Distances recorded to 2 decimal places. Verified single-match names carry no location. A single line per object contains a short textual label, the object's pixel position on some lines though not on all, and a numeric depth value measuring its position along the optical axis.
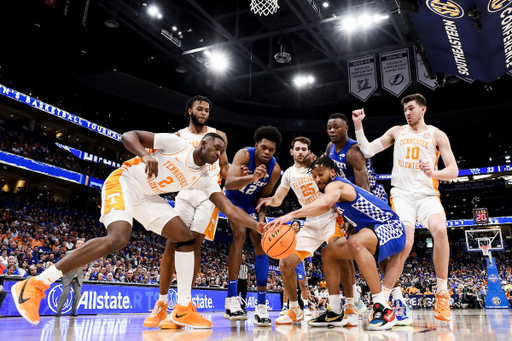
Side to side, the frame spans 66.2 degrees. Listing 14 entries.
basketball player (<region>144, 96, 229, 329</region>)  4.14
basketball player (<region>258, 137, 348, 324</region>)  4.46
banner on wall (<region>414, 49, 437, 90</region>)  14.40
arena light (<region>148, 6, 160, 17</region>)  16.28
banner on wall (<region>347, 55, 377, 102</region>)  15.55
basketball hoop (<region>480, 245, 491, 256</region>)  14.75
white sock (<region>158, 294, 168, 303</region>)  4.10
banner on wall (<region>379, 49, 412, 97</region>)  14.84
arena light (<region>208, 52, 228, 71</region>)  19.41
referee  6.35
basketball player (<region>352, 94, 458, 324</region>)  4.21
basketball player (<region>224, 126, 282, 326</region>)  4.49
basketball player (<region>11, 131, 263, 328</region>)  3.35
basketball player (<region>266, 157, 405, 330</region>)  3.61
